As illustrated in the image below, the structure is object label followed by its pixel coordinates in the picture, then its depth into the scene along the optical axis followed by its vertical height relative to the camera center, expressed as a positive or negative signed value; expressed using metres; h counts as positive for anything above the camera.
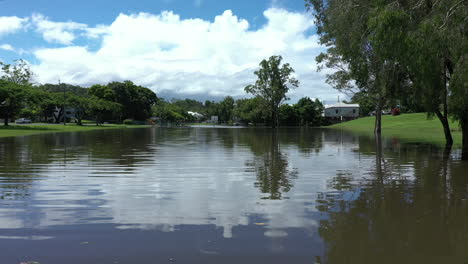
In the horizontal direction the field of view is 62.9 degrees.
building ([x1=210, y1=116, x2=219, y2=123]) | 161.49 +3.19
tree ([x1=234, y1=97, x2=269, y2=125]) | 98.56 +4.25
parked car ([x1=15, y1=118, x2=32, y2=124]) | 88.36 +1.38
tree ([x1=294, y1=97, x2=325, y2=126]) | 109.81 +4.12
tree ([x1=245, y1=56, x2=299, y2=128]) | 94.19 +11.03
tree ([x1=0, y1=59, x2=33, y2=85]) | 74.93 +10.43
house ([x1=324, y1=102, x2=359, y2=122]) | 131.38 +5.01
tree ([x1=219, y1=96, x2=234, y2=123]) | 148.00 +7.15
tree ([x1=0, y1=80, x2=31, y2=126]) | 52.51 +4.13
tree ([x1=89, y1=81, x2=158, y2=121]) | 108.50 +9.01
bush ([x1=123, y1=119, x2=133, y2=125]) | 110.72 +1.38
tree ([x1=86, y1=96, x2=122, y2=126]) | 80.31 +4.44
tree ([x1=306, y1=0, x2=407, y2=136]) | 12.41 +3.41
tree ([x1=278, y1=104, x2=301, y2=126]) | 109.87 +2.97
